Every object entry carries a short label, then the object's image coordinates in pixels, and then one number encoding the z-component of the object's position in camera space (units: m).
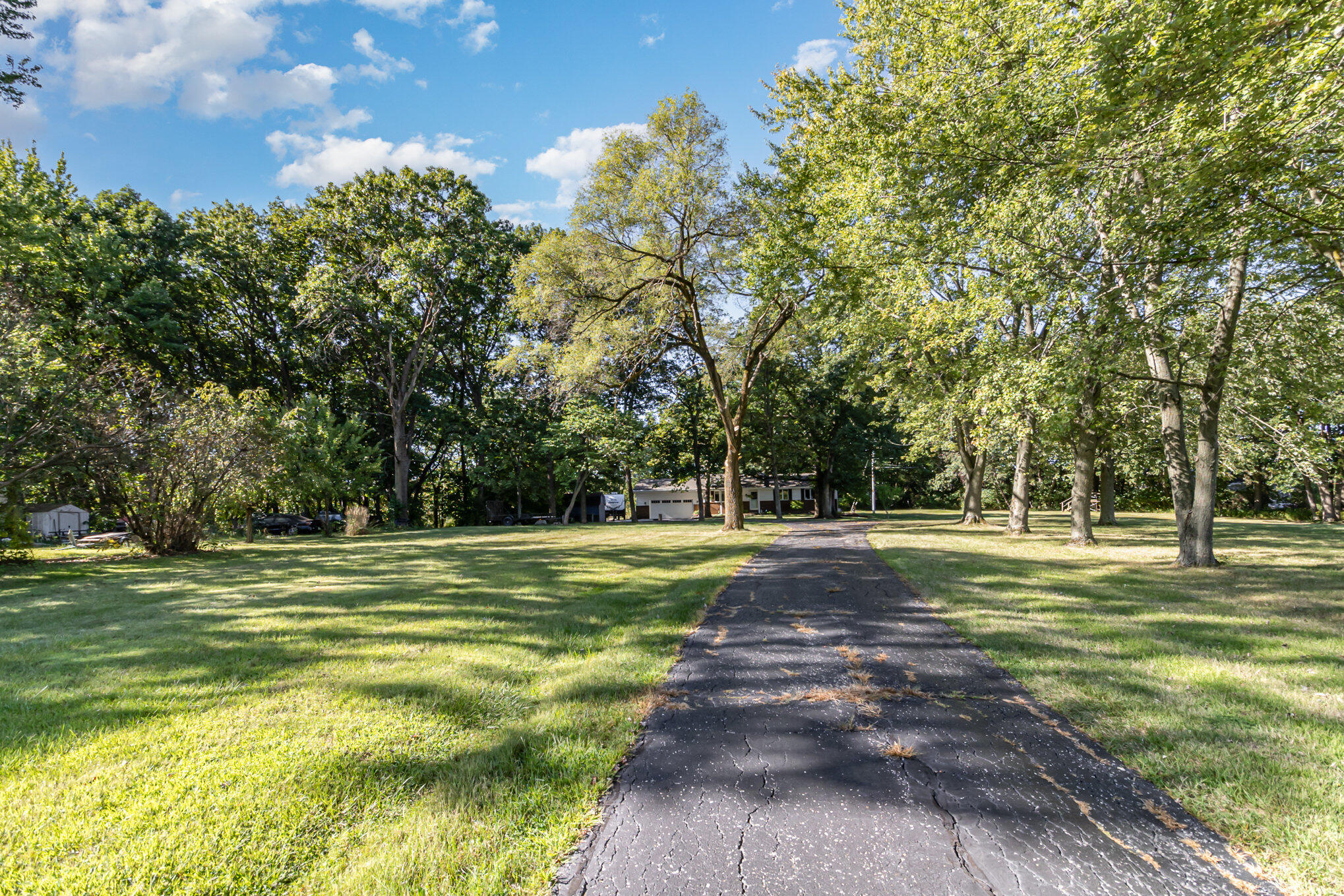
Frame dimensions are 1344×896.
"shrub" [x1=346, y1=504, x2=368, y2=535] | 22.89
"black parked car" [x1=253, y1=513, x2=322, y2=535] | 31.19
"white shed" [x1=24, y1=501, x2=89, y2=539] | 25.39
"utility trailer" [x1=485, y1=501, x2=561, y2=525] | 38.28
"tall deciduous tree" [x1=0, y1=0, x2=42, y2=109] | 9.59
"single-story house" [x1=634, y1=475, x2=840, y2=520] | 54.56
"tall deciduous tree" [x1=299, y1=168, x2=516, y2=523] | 26.81
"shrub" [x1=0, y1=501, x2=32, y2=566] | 10.80
